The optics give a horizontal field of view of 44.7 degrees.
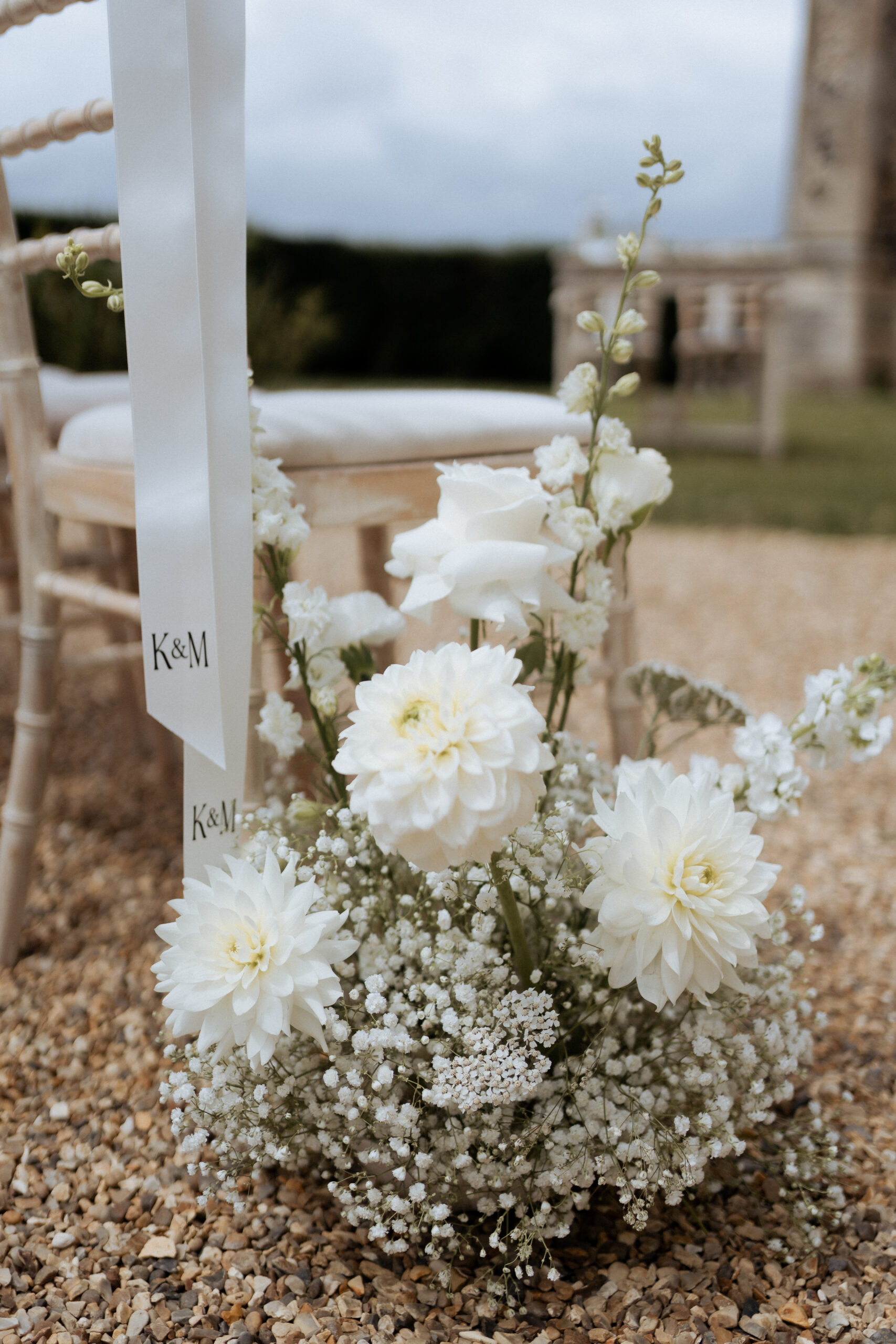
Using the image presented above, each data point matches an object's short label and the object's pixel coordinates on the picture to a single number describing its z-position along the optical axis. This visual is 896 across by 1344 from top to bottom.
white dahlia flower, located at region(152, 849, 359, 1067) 0.83
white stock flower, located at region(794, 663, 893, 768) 0.99
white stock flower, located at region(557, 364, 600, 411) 0.99
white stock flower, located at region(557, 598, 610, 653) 0.97
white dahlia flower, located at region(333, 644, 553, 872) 0.72
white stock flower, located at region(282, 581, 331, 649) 0.98
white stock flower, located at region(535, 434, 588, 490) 0.96
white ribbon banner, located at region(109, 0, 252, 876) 0.93
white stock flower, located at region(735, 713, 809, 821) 1.03
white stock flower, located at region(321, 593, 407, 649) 1.05
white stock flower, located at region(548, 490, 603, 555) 0.95
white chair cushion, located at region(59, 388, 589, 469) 1.24
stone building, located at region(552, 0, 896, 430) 10.42
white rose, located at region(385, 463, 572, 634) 0.86
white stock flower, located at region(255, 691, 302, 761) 1.03
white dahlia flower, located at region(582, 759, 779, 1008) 0.82
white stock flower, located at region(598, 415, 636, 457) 0.98
